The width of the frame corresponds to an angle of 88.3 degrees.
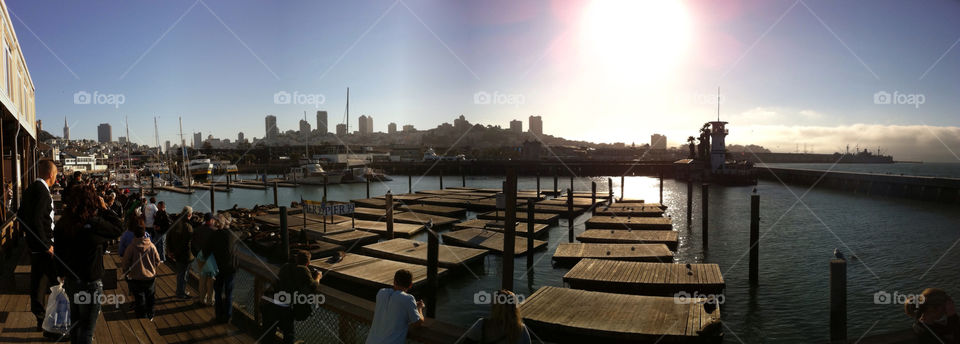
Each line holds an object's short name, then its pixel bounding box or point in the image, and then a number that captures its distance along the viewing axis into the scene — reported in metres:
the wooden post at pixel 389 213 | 22.09
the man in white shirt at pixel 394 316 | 4.69
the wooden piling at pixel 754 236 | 18.12
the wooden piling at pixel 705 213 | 26.08
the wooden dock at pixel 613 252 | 19.41
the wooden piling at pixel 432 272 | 13.43
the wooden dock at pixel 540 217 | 31.62
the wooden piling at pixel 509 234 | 13.93
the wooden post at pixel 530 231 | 20.23
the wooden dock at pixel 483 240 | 22.56
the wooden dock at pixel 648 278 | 15.12
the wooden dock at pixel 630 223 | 27.77
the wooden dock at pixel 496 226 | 26.50
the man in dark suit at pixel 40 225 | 5.63
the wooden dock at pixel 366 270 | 16.08
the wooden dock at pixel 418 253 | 19.16
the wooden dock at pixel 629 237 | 23.31
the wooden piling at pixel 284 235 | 14.66
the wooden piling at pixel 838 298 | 9.09
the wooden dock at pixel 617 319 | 11.03
